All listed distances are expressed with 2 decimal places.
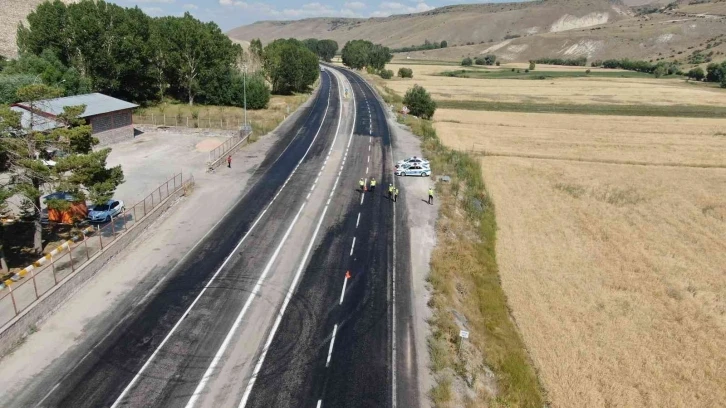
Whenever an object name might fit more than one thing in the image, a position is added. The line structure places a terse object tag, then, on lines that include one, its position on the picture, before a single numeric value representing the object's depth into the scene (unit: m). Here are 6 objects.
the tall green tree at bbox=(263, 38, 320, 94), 102.75
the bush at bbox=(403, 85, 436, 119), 86.25
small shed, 52.09
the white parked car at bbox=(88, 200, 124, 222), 32.68
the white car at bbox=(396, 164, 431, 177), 47.91
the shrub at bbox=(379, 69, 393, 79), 174.34
